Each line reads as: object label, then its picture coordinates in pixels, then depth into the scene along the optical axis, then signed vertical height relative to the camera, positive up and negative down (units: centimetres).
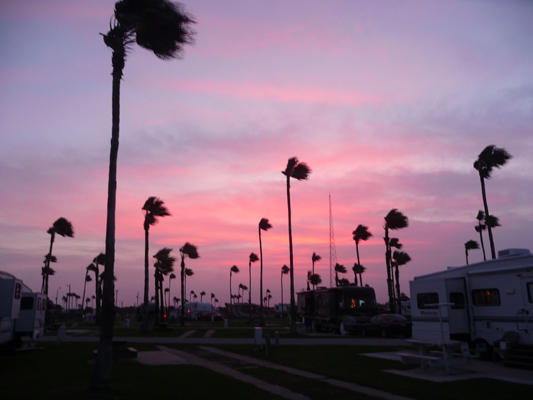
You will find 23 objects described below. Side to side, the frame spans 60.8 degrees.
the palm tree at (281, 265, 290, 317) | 10618 +825
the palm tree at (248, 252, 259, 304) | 8219 +872
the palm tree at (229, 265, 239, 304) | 10879 +889
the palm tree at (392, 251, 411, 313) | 6718 +659
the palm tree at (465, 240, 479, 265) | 7588 +922
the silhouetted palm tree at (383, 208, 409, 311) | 4156 +715
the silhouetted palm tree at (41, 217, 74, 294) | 4697 +842
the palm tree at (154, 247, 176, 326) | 4379 +429
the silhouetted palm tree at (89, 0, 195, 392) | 1155 +735
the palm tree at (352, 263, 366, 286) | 6797 +568
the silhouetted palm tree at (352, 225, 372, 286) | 5291 +793
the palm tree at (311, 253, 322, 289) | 9344 +945
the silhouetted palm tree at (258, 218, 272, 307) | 5138 +894
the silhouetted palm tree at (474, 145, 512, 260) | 3266 +983
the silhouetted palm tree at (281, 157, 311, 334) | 3391 +983
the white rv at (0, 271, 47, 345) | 1927 +6
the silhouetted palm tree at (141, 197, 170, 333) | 3384 +723
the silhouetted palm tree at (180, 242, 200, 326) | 5822 +706
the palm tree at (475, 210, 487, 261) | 6562 +1125
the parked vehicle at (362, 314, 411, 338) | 2816 -139
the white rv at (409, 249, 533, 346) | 1586 +4
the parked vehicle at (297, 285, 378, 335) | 3047 -21
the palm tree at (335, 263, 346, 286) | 9186 +710
